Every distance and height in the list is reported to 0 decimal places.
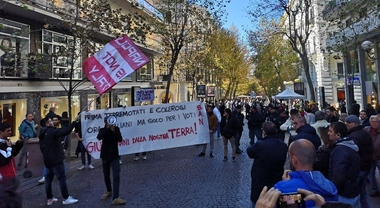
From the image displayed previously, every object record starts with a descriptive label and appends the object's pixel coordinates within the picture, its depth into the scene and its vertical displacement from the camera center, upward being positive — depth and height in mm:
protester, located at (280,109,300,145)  8431 -479
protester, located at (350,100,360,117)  10766 -46
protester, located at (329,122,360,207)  3545 -716
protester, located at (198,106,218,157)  12062 -481
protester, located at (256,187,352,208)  1831 -560
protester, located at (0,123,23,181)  4668 -562
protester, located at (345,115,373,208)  4980 -733
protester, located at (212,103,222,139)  15074 -179
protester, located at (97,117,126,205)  6473 -821
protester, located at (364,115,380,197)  6043 -536
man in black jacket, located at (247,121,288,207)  4141 -722
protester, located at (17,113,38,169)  10547 -495
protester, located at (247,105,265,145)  12438 -449
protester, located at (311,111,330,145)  6520 -236
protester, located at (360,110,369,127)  8319 -272
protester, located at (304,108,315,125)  10364 -337
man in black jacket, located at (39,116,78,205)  6547 -885
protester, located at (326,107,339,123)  9641 -190
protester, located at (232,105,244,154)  11375 -470
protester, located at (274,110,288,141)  11633 -369
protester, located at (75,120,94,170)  10026 -1112
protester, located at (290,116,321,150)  4992 -387
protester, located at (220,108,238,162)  10891 -791
